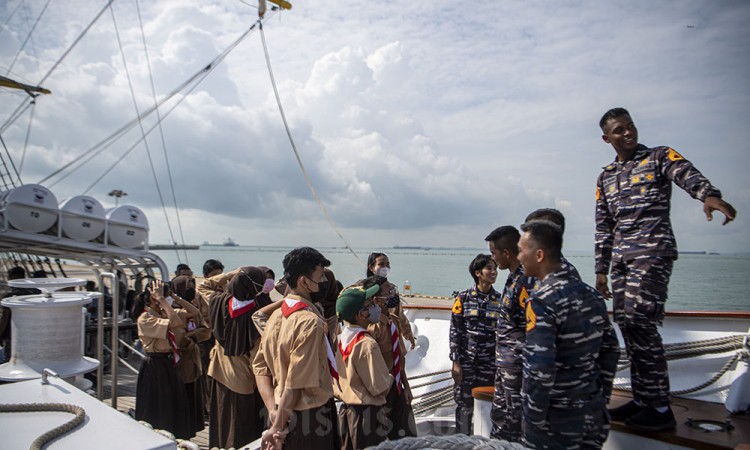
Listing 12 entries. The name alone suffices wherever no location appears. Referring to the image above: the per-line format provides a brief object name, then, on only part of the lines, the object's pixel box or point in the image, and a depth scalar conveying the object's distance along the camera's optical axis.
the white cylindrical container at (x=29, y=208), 11.30
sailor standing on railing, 2.65
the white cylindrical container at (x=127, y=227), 12.99
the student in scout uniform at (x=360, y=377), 3.49
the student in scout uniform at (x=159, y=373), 5.04
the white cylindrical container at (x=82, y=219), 12.26
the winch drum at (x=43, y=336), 3.88
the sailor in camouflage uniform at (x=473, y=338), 4.35
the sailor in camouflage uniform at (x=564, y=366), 2.21
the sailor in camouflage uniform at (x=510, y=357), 2.87
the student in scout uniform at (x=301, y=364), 2.73
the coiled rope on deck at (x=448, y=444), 1.64
